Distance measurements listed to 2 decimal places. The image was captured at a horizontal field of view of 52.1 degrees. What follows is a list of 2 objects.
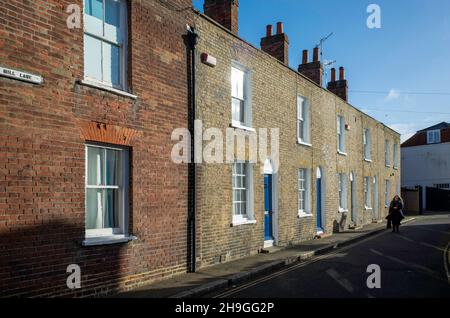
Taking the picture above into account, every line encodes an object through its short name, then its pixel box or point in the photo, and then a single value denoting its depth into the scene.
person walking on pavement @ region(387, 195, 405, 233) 20.62
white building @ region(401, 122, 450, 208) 45.66
